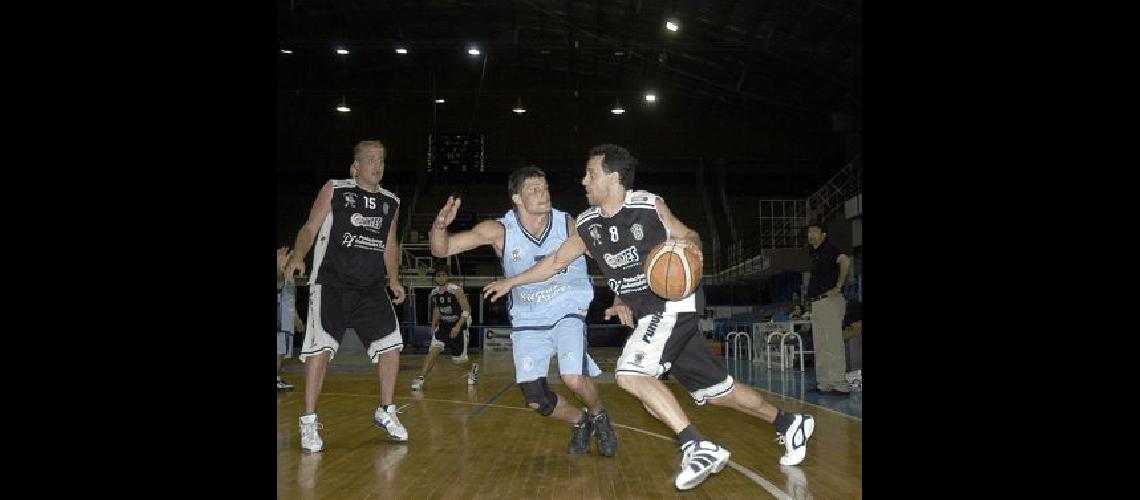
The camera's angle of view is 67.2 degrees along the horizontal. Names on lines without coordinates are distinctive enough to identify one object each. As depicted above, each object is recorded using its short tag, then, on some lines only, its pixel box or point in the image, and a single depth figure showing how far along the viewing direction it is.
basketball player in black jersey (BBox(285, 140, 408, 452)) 5.18
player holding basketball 4.02
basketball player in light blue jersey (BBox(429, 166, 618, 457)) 4.95
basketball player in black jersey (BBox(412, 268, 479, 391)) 11.91
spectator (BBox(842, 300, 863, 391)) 9.45
